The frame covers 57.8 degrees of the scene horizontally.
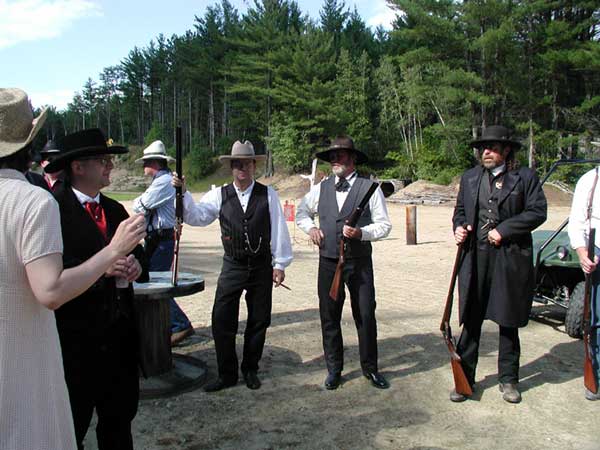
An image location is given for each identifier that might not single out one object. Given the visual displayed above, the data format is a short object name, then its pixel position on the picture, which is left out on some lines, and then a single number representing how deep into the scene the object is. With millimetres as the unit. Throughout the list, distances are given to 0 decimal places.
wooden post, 13875
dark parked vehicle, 5867
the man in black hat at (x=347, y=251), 4723
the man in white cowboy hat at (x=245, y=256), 4652
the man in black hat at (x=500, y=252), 4387
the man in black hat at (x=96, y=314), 2658
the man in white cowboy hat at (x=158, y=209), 5594
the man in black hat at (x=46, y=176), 3041
